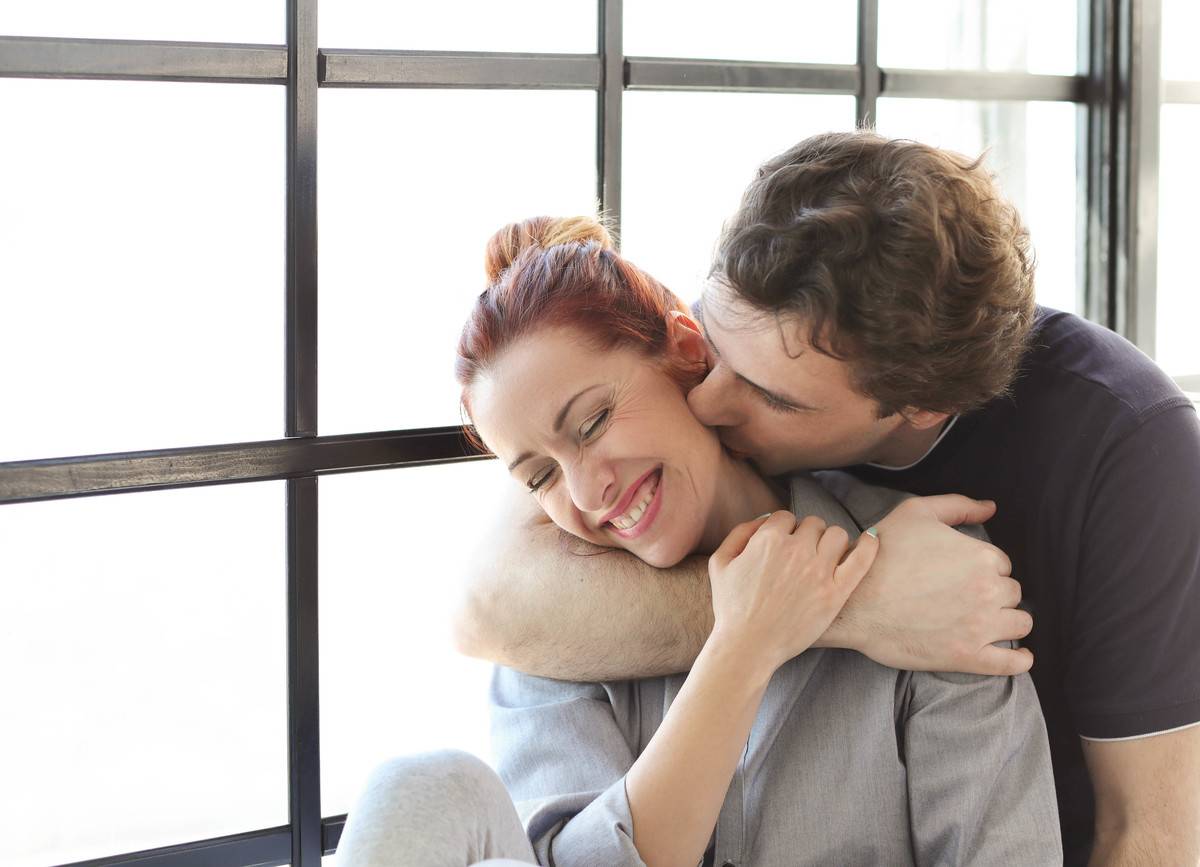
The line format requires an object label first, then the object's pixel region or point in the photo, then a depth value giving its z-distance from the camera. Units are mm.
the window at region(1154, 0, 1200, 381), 2580
